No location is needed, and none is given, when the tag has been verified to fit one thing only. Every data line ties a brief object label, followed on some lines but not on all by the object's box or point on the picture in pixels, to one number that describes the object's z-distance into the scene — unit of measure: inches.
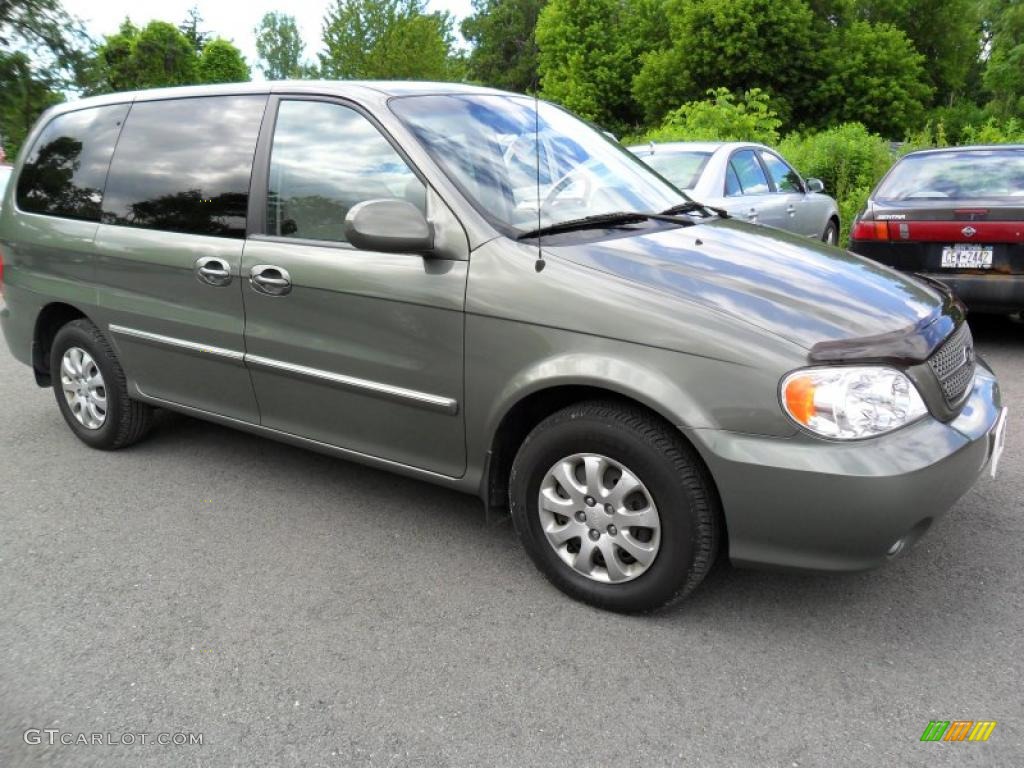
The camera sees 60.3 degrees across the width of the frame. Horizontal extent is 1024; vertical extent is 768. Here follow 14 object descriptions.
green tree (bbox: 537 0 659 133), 2096.5
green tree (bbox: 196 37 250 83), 1769.2
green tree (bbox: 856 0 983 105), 1932.8
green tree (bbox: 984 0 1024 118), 1577.3
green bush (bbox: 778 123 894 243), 480.4
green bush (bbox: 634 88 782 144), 544.4
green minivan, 102.9
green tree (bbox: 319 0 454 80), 1663.4
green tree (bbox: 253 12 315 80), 3528.5
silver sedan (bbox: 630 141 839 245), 283.1
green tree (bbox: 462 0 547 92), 2679.6
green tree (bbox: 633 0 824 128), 1673.2
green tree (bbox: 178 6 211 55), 2297.0
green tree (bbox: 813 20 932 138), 1711.4
